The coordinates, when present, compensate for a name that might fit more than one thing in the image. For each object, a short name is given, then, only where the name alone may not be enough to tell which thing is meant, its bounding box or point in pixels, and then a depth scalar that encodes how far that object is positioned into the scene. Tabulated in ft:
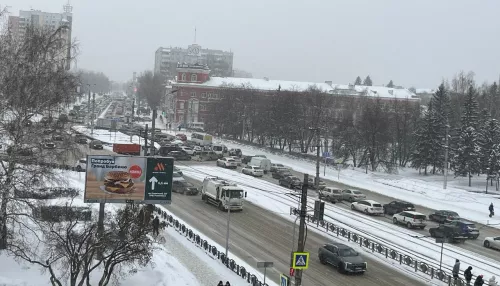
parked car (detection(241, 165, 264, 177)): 195.11
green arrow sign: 82.94
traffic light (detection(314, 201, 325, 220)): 71.20
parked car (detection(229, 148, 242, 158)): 253.92
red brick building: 436.35
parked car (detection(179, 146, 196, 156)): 243.77
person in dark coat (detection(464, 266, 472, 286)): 79.82
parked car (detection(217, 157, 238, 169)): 212.23
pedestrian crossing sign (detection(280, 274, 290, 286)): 61.43
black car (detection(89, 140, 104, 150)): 230.68
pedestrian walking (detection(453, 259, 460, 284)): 81.10
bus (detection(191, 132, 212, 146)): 280.31
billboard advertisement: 79.41
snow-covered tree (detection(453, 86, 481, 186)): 223.51
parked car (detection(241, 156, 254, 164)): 232.10
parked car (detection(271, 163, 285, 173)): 200.36
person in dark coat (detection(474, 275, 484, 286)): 76.95
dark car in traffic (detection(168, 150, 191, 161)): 224.66
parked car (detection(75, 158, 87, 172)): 168.86
